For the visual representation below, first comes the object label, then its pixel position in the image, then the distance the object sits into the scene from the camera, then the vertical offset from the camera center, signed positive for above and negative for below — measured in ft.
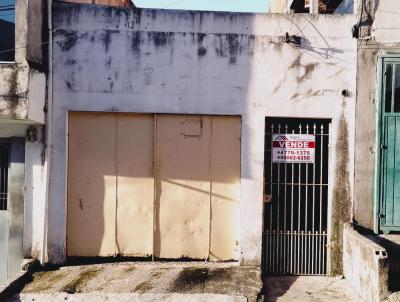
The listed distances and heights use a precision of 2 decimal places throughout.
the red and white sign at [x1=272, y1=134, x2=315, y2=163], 23.38 -0.04
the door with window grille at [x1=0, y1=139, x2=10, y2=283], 23.84 -3.78
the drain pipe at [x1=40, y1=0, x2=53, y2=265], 22.89 +1.44
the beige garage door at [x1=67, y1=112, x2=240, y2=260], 23.56 -2.17
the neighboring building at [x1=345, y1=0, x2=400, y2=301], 22.52 +1.33
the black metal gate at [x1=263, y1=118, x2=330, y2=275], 23.47 -3.77
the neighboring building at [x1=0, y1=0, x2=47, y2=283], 21.09 +0.94
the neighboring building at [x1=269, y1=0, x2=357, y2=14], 25.51 +12.25
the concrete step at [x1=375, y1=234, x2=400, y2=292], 20.49 -5.46
